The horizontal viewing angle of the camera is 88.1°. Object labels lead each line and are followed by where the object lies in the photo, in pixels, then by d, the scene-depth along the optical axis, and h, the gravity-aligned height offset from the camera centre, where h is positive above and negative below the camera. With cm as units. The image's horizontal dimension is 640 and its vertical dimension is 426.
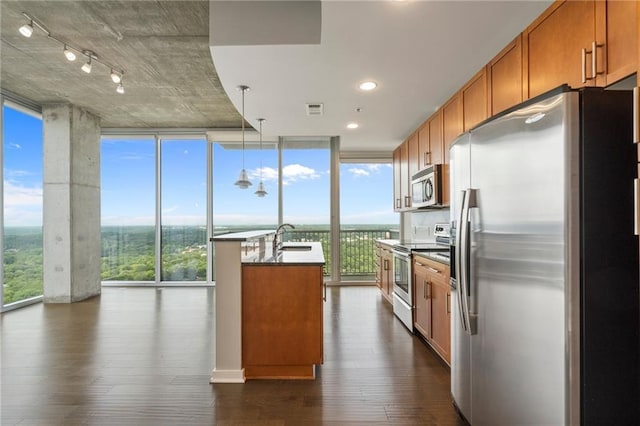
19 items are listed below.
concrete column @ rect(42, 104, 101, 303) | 493 +22
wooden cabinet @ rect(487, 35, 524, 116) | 229 +102
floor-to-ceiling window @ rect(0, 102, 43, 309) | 458 +18
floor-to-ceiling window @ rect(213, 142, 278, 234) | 603 +45
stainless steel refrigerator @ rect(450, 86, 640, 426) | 127 -19
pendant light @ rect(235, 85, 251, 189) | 404 +43
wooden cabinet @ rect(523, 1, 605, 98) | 167 +95
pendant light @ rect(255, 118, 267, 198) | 460 +35
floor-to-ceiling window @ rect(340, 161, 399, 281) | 643 +0
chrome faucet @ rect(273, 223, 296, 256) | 356 -33
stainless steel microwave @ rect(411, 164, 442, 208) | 379 +35
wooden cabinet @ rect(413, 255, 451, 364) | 268 -79
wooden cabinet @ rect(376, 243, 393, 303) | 467 -83
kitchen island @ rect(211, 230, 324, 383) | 258 -76
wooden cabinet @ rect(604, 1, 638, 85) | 145 +80
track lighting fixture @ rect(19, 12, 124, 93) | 285 +169
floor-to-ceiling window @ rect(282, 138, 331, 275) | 601 +62
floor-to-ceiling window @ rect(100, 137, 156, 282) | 606 +16
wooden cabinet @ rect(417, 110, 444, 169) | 381 +93
